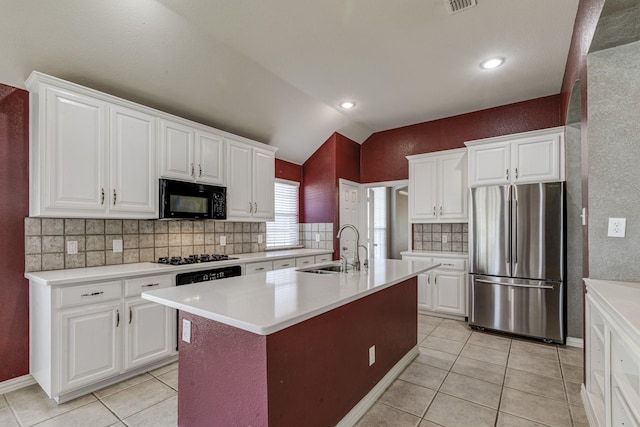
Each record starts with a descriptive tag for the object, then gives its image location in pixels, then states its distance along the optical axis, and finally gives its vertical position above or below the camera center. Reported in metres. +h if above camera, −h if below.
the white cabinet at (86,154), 2.32 +0.50
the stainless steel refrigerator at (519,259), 3.26 -0.48
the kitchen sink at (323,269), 2.70 -0.48
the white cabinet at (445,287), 4.01 -0.96
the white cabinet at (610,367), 1.18 -0.70
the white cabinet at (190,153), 3.07 +0.66
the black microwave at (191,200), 2.98 +0.16
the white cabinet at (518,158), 3.36 +0.65
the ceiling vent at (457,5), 2.25 +1.55
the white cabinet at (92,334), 2.16 -0.90
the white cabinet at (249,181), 3.74 +0.44
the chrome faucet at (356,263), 2.67 -0.41
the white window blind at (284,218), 4.88 -0.04
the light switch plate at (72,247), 2.63 -0.27
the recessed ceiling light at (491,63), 3.06 +1.53
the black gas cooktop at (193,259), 3.01 -0.45
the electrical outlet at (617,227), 1.83 -0.07
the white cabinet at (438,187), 4.17 +0.40
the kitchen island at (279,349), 1.44 -0.73
